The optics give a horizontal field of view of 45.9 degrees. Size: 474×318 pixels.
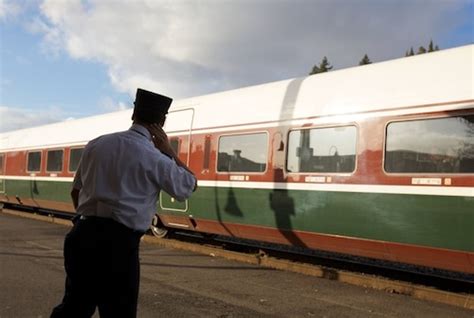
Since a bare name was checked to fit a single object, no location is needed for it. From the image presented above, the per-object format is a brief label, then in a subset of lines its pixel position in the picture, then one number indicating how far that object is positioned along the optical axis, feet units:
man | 9.56
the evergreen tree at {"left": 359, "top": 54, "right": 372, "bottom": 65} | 224.74
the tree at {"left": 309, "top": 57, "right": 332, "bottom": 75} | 242.99
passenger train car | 21.81
